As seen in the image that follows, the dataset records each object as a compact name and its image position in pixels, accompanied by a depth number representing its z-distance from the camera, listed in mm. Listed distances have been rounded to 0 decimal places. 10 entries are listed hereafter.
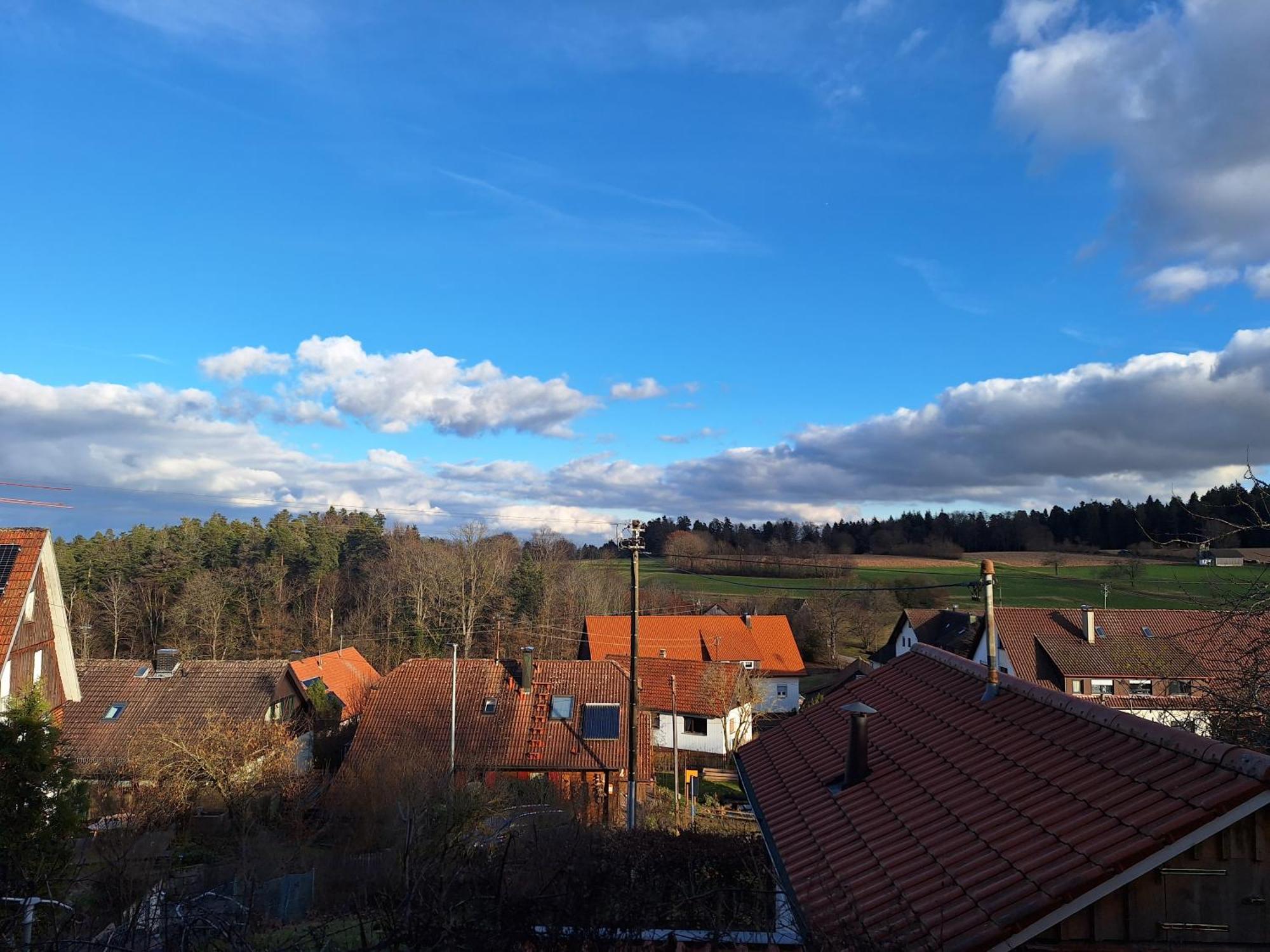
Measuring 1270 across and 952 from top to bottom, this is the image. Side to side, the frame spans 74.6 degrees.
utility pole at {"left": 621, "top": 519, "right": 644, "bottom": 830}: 20219
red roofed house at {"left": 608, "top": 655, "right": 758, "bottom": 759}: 36562
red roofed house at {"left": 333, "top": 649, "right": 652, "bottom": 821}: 24688
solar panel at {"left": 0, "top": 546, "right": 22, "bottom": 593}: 20281
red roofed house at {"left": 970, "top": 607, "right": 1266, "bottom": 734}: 34656
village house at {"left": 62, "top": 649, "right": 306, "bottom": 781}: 26344
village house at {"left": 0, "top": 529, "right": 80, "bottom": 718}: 19803
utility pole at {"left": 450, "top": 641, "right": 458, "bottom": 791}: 25172
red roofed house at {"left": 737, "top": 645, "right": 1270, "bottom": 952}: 5707
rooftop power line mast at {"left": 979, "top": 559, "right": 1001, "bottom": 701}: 10617
